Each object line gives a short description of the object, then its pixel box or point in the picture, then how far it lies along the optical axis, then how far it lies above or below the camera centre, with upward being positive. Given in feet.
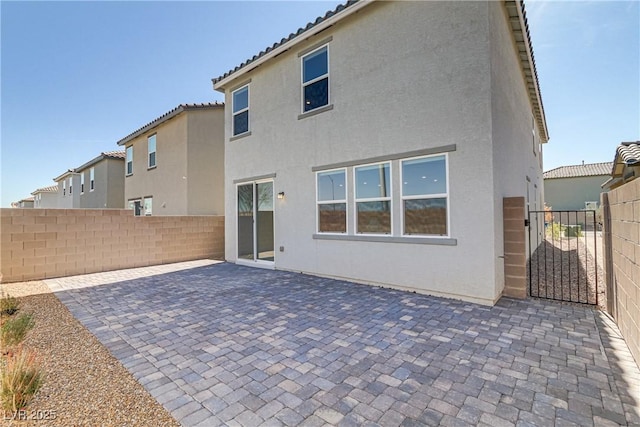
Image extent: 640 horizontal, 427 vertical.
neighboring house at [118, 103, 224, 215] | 44.75 +9.76
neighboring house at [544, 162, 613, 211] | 95.61 +9.92
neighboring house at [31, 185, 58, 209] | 112.68 +11.05
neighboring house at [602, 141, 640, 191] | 16.85 +3.88
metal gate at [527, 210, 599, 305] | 20.11 -5.11
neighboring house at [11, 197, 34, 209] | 134.62 +10.11
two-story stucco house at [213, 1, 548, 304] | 18.57 +6.03
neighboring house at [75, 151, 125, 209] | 67.92 +10.30
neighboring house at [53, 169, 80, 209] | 82.64 +10.59
